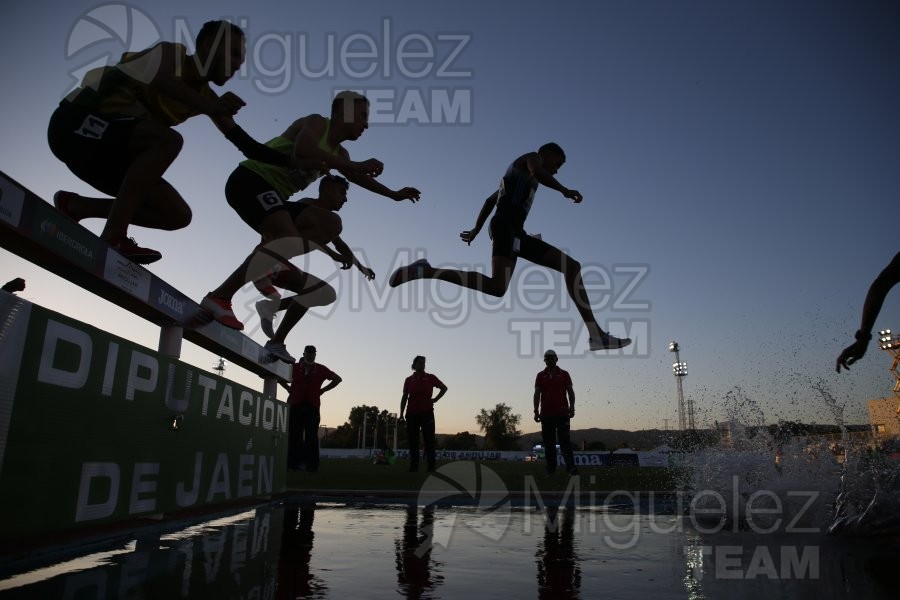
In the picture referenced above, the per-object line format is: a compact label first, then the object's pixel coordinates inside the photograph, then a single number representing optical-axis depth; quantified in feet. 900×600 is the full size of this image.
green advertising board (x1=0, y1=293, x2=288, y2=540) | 7.31
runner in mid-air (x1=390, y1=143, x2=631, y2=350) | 17.34
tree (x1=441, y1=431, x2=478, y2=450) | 414.62
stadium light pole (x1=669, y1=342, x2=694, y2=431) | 196.24
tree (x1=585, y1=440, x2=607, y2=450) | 347.32
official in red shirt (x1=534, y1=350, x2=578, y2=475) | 32.76
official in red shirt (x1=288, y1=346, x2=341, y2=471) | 33.27
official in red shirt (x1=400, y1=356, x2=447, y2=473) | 34.99
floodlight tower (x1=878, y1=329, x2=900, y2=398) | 156.92
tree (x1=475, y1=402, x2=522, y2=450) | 455.63
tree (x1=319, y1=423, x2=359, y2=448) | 412.77
